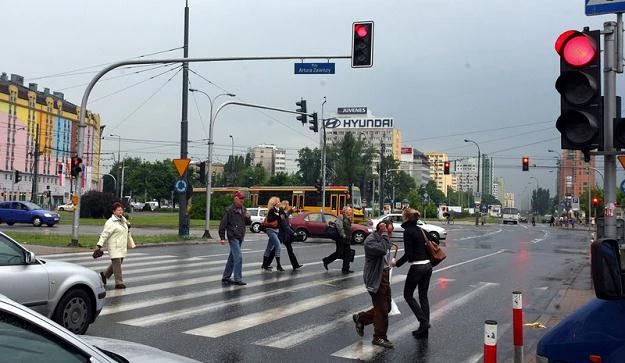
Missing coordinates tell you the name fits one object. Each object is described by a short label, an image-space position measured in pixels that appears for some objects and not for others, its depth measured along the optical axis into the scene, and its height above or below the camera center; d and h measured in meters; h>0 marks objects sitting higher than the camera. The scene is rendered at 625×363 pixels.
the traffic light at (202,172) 27.89 +1.26
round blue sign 25.75 +0.52
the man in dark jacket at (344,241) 15.27 -1.10
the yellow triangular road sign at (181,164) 24.96 +1.44
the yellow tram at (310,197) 46.41 +0.21
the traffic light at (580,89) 4.99 +1.04
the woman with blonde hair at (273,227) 14.36 -0.71
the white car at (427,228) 30.17 -1.45
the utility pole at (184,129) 26.27 +3.19
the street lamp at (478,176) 63.67 +4.14
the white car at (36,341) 2.24 -0.60
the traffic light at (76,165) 20.30 +1.05
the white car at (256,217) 38.03 -1.24
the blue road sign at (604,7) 5.07 +1.80
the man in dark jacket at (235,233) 12.20 -0.75
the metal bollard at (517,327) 6.05 -1.34
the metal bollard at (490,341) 4.48 -1.08
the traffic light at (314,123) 31.53 +4.36
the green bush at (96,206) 52.59 -1.00
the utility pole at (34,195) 64.69 -0.16
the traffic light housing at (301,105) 28.95 +4.82
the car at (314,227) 28.33 -1.34
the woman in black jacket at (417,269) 8.15 -0.96
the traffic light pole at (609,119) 4.93 +0.76
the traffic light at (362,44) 16.77 +4.63
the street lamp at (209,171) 28.12 +1.34
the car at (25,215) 36.97 -1.39
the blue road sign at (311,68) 18.91 +4.42
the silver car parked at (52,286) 6.41 -1.10
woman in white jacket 11.12 -0.89
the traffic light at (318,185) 40.14 +1.06
